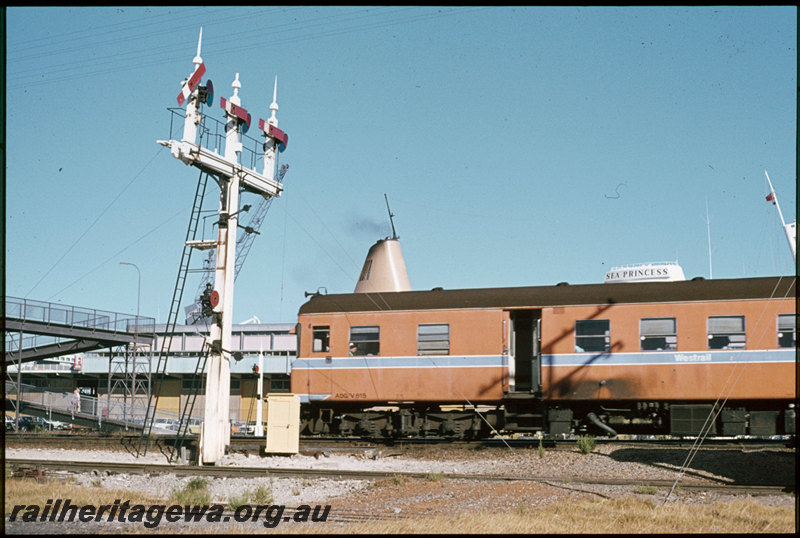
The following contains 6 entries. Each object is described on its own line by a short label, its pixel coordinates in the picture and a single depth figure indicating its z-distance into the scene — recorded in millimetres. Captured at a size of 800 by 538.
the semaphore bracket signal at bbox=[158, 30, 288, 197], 18797
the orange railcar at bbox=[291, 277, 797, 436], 18891
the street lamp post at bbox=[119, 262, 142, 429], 38047
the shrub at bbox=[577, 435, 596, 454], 18281
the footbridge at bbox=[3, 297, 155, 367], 34688
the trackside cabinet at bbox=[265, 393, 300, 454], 19328
